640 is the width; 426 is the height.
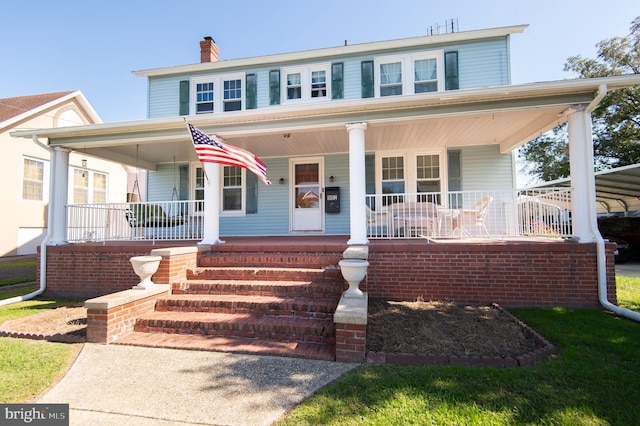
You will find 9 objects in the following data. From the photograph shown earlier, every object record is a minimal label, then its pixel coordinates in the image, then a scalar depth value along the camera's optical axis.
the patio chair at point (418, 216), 6.41
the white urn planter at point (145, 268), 4.62
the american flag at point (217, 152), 5.15
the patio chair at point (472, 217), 6.14
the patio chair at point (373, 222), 6.94
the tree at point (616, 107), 17.86
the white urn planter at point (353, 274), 3.90
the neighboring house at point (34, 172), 12.99
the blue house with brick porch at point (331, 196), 4.57
